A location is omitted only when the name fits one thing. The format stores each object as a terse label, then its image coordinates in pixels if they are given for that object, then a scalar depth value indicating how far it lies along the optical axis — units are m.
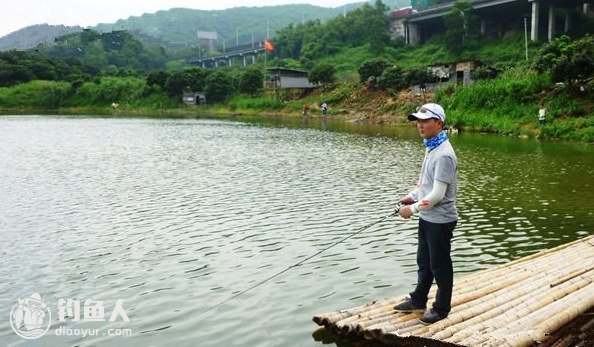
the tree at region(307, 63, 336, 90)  75.88
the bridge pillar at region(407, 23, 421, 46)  104.06
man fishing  6.23
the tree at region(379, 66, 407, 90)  64.00
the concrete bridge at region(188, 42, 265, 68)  159.25
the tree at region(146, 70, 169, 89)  98.00
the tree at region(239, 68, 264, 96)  84.56
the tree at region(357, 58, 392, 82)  68.31
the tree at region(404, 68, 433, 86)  59.09
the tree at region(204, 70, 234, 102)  90.00
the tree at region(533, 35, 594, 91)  36.63
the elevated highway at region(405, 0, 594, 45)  76.06
